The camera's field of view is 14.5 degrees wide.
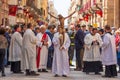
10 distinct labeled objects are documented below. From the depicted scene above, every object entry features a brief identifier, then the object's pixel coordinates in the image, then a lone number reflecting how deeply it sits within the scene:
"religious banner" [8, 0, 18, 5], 62.21
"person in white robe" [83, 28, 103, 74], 18.59
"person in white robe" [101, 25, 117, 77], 17.11
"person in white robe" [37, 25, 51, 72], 19.32
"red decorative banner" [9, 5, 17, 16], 45.94
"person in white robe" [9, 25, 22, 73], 18.64
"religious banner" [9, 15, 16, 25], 60.27
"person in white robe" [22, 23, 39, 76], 17.34
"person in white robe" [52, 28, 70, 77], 17.11
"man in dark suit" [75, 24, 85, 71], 20.64
